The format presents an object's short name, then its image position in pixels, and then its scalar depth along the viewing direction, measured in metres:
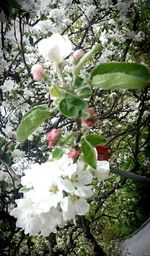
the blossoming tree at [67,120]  0.55
